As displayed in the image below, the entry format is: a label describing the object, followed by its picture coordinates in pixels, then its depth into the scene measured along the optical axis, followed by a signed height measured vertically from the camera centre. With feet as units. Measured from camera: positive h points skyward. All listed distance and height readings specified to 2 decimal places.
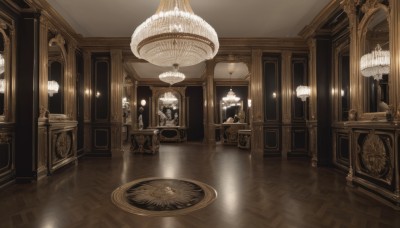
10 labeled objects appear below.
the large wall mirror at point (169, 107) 42.37 +1.57
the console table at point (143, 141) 24.00 -2.56
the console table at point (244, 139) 27.55 -2.84
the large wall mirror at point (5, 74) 12.74 +2.38
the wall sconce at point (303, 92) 20.22 +1.91
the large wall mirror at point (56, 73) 16.40 +3.18
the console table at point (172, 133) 39.96 -2.95
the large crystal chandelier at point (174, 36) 9.68 +3.34
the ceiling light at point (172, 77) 24.26 +4.04
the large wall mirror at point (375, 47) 11.63 +3.43
